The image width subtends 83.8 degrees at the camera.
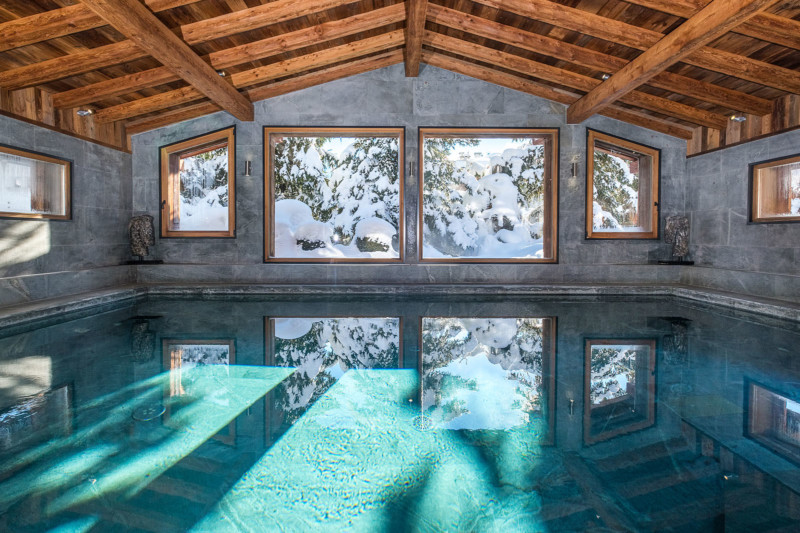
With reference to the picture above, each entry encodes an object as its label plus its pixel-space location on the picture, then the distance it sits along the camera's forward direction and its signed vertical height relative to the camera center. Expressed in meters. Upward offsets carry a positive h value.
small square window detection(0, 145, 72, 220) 4.98 +0.86
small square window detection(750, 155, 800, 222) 5.41 +0.83
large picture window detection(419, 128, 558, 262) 8.06 +1.12
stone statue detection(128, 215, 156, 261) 6.82 +0.36
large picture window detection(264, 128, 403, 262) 7.75 +1.09
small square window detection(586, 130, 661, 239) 7.23 +1.10
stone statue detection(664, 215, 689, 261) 6.88 +0.34
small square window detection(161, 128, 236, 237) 7.29 +1.10
